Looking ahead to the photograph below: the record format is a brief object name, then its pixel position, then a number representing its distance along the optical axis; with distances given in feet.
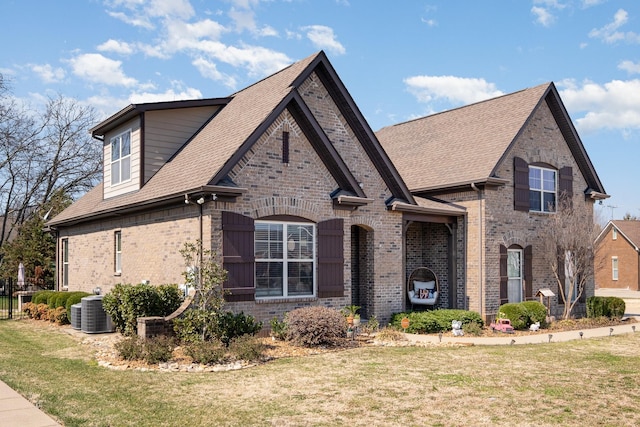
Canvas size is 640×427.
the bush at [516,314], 60.70
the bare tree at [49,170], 135.85
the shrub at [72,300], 60.75
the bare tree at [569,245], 67.36
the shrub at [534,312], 61.67
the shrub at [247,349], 38.86
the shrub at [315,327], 44.68
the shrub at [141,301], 45.73
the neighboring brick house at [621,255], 153.58
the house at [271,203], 48.26
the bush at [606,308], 71.72
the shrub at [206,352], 37.40
